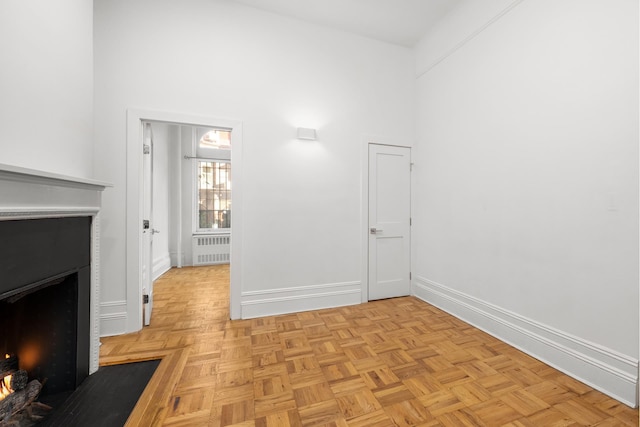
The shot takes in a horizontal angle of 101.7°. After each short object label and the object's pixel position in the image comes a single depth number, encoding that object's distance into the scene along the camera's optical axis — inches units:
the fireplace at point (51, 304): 52.4
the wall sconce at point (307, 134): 115.0
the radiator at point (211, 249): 198.2
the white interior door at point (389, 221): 129.9
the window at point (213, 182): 206.4
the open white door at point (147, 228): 101.2
